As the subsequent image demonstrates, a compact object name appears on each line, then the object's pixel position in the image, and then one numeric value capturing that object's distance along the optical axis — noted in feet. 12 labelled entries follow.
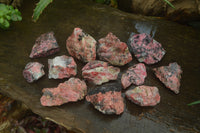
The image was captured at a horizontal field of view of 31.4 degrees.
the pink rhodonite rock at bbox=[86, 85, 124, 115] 1.69
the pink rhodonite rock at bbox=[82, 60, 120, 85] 1.80
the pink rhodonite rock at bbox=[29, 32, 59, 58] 1.89
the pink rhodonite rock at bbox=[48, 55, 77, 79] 1.81
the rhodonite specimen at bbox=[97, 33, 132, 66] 1.86
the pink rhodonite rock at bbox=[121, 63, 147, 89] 1.80
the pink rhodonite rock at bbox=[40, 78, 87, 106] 1.72
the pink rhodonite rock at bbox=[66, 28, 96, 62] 1.86
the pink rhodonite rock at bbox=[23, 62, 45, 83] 1.79
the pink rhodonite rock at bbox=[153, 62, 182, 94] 1.79
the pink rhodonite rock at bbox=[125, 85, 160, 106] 1.72
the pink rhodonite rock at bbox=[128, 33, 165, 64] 1.90
